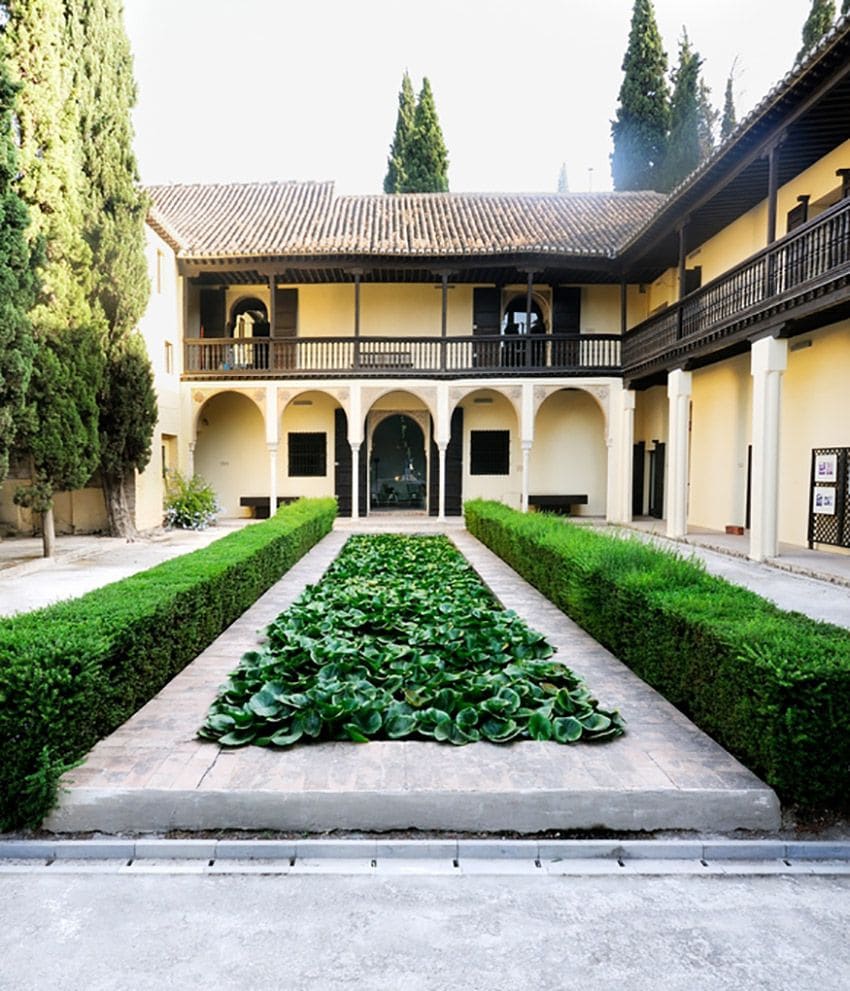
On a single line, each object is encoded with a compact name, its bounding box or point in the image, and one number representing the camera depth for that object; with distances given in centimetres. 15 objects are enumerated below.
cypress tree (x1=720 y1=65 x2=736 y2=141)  3322
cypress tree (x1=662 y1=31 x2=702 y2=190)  2727
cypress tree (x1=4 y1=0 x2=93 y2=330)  1080
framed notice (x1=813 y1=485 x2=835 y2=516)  1173
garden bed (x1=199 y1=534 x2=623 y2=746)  400
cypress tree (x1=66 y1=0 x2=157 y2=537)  1264
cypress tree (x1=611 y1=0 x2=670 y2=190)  2852
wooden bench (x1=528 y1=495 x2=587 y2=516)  1997
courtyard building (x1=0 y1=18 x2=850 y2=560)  1268
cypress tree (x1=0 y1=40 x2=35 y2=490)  909
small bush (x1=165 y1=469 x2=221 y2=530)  1669
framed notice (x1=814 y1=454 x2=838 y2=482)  1164
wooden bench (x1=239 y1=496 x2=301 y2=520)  1981
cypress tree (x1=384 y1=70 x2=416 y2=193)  3164
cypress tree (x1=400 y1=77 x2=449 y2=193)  3072
